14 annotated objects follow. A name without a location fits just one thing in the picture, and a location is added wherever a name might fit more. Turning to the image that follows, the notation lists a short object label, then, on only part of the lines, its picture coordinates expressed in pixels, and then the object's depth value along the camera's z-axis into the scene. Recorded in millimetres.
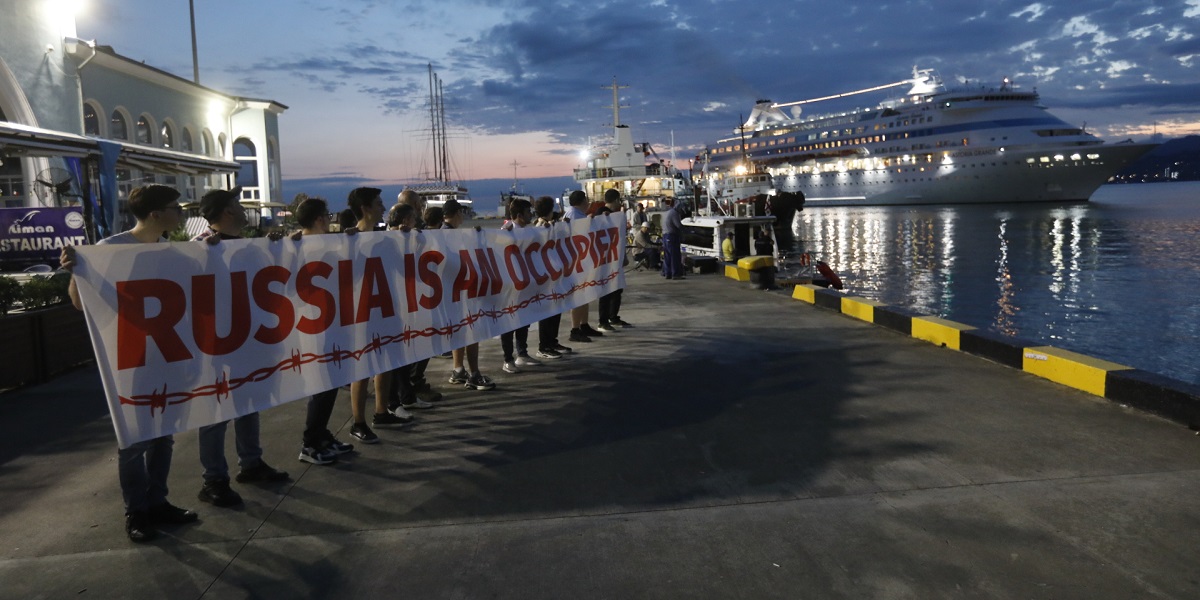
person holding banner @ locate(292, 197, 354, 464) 4945
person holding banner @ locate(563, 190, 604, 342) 9312
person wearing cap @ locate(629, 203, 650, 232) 22562
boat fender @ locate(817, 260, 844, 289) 17078
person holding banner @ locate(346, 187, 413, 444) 5375
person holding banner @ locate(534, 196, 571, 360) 8258
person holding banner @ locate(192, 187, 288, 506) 4262
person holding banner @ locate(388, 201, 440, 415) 5934
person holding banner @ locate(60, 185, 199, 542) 3823
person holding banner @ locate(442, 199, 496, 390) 6855
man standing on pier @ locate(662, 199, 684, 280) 14914
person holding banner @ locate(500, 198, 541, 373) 7574
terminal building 12406
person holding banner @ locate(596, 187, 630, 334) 10133
